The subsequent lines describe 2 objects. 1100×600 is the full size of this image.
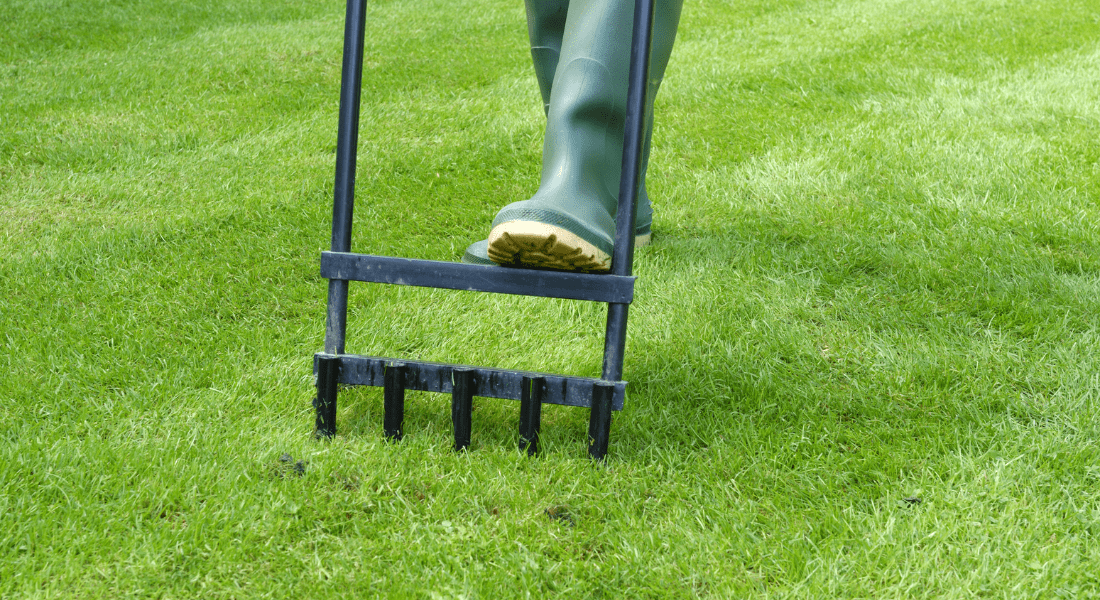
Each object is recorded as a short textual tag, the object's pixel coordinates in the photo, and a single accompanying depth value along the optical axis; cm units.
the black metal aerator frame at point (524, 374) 224
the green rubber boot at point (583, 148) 223
